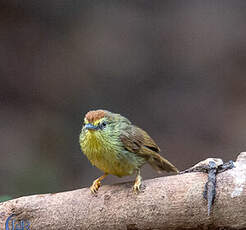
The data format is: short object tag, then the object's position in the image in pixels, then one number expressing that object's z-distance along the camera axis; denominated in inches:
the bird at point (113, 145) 321.7
